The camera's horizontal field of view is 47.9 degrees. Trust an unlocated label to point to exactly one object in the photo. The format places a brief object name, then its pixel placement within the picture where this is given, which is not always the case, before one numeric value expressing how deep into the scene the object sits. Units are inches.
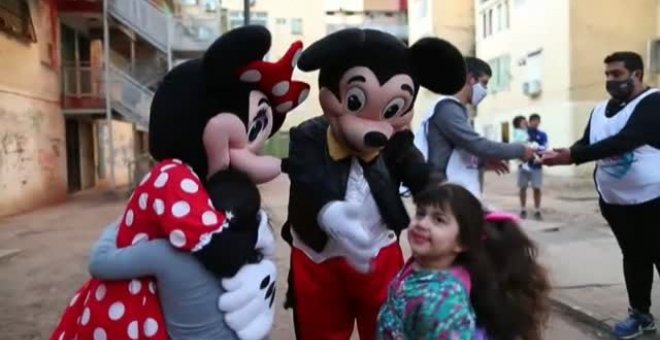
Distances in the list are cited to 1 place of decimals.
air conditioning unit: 997.2
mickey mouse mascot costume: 117.4
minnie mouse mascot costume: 91.1
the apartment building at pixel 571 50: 900.6
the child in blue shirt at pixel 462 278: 88.1
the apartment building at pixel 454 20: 1423.5
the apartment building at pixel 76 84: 598.2
